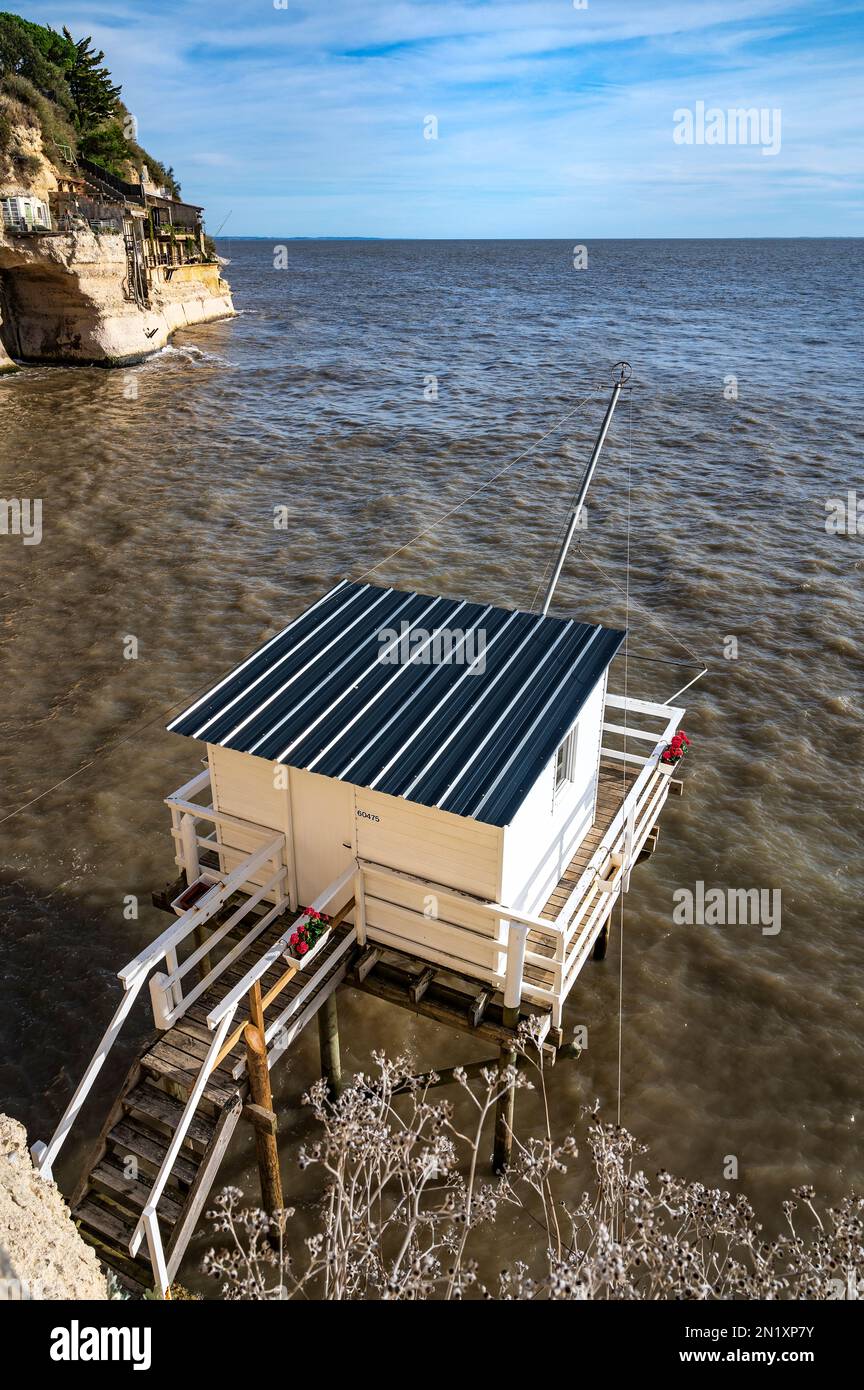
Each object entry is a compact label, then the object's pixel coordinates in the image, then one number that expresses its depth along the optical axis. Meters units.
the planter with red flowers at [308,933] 12.04
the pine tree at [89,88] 79.12
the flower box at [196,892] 13.58
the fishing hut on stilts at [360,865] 11.23
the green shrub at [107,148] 76.62
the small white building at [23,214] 52.06
